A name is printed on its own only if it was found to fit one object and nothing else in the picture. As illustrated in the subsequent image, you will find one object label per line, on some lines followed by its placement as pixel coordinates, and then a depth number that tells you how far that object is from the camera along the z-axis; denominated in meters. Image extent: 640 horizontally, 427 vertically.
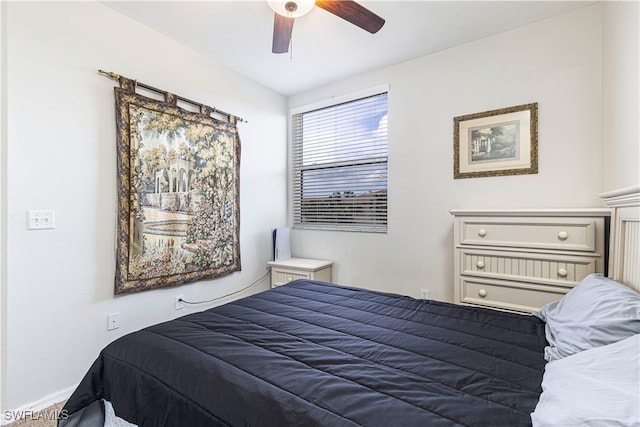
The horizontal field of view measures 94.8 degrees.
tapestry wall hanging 2.16
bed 0.77
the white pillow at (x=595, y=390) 0.60
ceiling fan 1.59
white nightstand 3.05
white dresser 1.81
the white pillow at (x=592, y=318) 0.95
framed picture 2.29
